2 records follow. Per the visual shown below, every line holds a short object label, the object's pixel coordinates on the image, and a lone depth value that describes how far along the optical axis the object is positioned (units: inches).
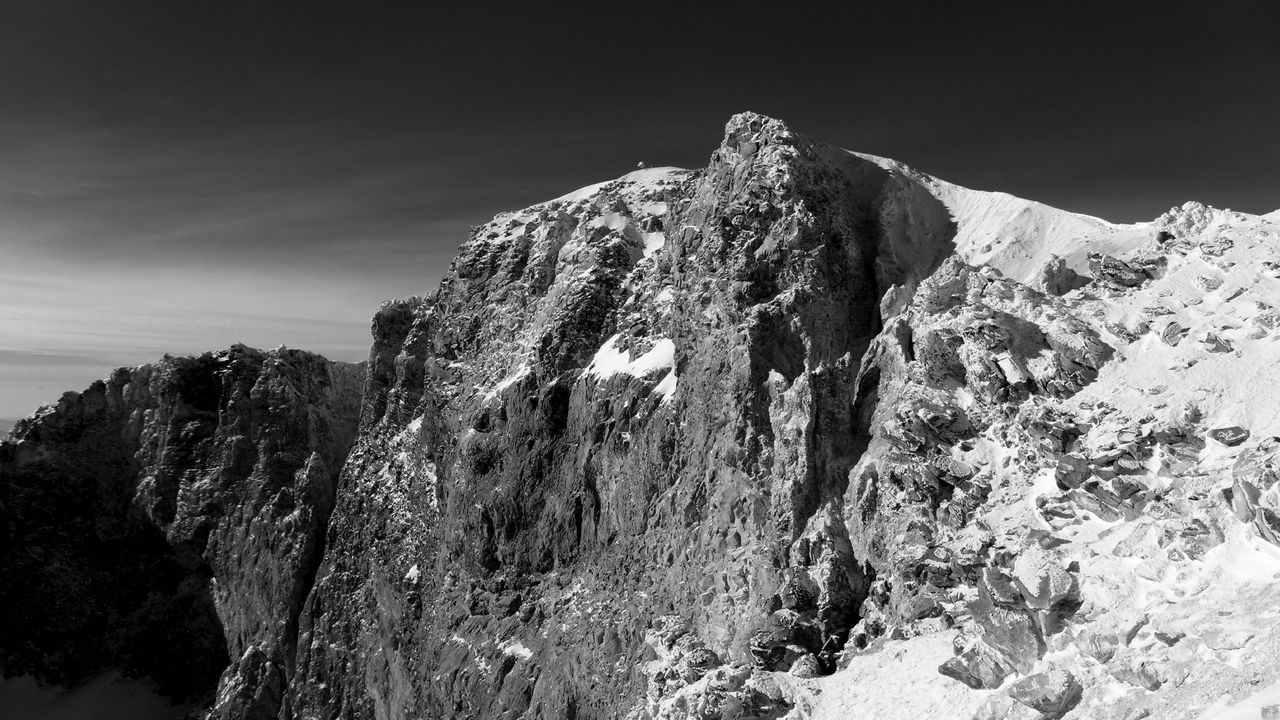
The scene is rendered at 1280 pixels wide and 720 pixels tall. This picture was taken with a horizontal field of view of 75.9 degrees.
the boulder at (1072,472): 1189.1
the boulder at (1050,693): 952.3
